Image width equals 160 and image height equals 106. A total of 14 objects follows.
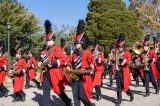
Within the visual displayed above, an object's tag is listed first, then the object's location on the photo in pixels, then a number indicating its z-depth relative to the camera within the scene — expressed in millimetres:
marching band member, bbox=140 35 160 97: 6118
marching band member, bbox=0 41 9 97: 6130
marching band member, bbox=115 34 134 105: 5334
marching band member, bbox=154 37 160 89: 7198
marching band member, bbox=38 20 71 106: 4508
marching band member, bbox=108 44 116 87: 8198
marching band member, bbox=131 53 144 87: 7691
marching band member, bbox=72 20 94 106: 4244
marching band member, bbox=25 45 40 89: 7724
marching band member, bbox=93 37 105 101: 5847
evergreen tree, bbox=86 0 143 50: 19351
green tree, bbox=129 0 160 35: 20987
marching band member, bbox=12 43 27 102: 5689
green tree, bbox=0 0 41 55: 15817
